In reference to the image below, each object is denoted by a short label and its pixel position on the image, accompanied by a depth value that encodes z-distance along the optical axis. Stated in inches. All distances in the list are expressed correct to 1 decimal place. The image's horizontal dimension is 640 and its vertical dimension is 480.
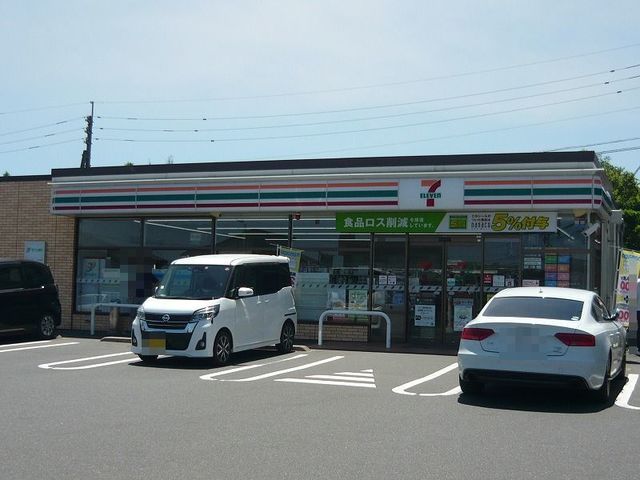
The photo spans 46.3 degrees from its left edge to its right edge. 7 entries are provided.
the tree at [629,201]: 1621.6
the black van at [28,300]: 652.7
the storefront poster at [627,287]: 674.2
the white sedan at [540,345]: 363.3
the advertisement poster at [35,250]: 820.1
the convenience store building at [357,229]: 648.4
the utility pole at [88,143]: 1713.8
